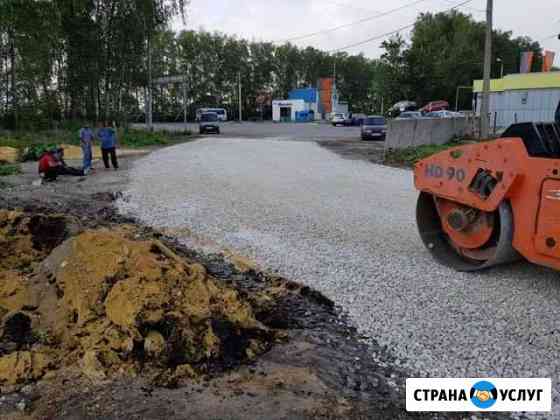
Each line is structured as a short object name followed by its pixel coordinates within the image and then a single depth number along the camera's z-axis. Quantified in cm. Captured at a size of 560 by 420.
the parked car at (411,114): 4007
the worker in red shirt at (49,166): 1296
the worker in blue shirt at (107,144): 1539
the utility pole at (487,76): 1883
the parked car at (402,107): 5352
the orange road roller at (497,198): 437
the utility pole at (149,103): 3124
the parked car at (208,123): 3884
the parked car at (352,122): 5298
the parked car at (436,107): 4966
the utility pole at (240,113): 7598
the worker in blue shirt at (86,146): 1472
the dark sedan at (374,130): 2953
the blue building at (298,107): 7262
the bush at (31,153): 1793
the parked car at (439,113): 3900
